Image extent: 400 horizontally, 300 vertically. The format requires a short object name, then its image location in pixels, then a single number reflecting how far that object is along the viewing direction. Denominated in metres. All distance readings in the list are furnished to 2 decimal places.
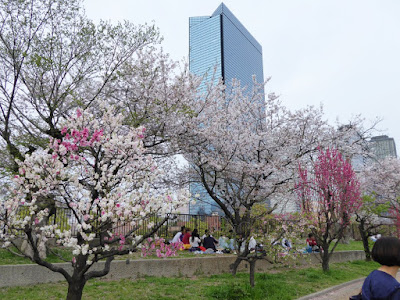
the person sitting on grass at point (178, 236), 13.11
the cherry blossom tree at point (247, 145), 11.62
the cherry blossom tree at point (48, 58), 8.30
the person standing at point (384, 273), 2.65
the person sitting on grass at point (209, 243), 12.91
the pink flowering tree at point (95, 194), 4.46
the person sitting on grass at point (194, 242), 12.73
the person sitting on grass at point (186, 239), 12.96
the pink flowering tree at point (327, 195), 11.05
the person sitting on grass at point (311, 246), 15.50
